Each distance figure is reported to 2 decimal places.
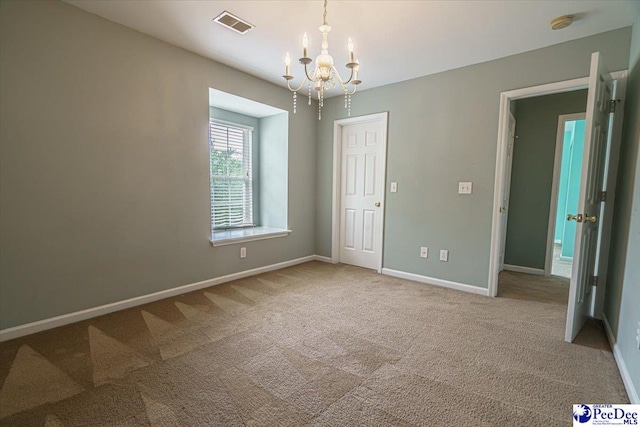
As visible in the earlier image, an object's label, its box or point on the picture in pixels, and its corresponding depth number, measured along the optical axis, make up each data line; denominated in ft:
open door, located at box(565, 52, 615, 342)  6.56
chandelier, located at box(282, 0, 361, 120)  6.29
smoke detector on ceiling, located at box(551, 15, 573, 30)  7.27
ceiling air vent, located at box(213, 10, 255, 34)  7.57
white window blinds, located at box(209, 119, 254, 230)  12.75
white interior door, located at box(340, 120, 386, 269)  13.08
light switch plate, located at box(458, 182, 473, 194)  10.50
